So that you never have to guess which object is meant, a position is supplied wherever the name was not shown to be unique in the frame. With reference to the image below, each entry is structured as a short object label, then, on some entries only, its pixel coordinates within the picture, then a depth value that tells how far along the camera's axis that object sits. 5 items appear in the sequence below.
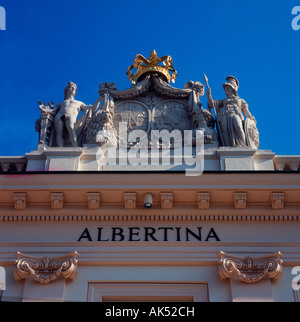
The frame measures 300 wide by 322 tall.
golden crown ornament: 15.57
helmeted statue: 13.52
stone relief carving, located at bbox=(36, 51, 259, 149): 13.70
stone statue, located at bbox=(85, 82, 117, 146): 13.60
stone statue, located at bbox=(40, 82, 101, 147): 13.80
